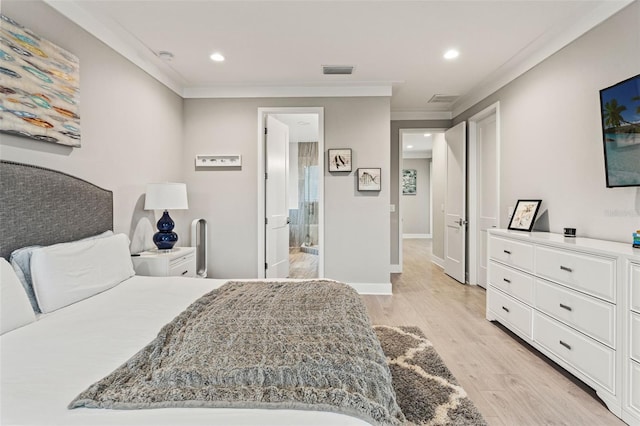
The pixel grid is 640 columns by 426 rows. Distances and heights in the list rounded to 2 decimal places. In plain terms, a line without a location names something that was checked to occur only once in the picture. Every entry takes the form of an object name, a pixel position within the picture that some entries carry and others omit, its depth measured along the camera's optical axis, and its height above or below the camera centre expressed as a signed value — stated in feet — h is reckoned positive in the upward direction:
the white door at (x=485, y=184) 12.32 +1.07
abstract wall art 5.38 +2.47
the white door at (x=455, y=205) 13.92 +0.20
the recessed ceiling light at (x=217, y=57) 9.66 +5.09
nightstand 8.47 -1.58
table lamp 9.03 +0.20
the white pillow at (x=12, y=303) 4.26 -1.40
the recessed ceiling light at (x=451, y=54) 9.41 +5.05
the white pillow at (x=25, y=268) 5.11 -1.03
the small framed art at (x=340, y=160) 12.17 +2.03
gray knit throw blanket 2.71 -1.70
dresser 5.15 -2.11
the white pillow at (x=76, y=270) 5.15 -1.20
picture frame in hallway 31.53 +2.99
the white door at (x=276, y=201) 12.69 +0.37
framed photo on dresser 8.92 -0.19
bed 2.66 -1.72
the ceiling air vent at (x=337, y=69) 10.49 +5.10
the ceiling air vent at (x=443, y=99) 13.69 +5.28
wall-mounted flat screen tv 5.89 +1.64
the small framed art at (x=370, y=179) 12.12 +1.24
